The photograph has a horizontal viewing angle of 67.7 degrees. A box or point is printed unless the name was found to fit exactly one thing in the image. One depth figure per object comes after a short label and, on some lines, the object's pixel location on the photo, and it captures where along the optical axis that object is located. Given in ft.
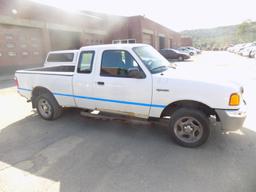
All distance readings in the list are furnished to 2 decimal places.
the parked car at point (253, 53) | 77.61
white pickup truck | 10.76
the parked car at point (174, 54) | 78.90
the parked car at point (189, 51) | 114.11
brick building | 50.98
